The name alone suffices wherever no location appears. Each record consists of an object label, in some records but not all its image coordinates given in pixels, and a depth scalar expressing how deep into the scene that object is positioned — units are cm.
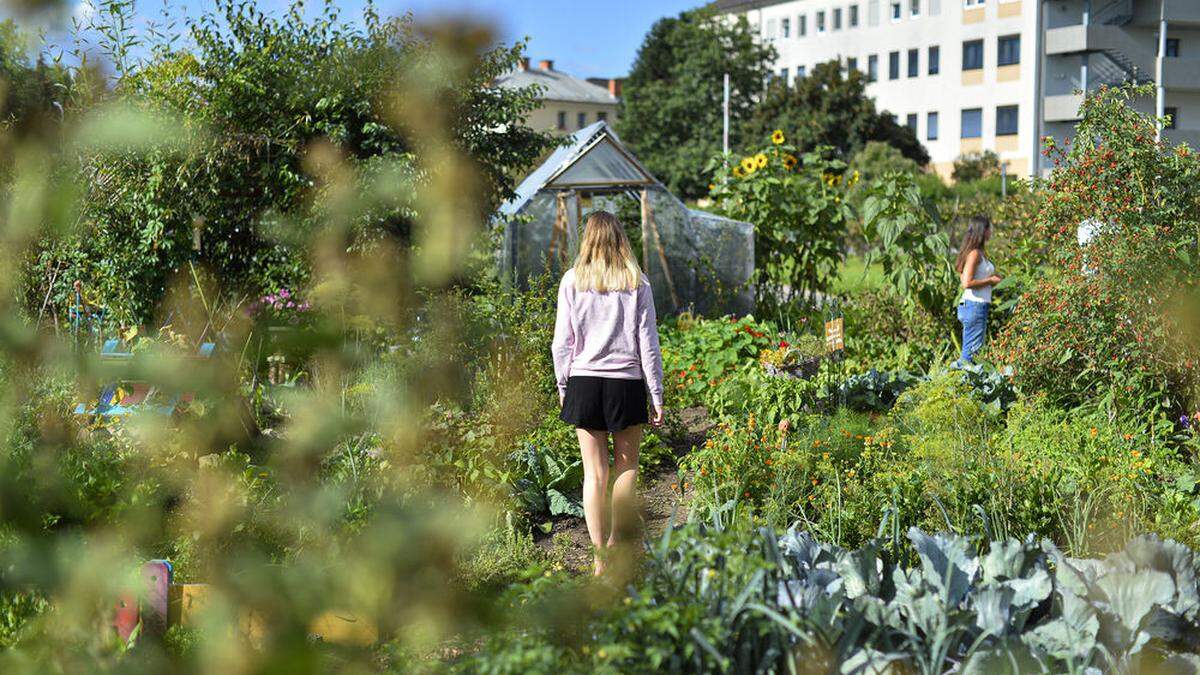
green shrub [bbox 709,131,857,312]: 1141
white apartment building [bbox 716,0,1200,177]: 4044
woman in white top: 849
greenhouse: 1086
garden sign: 714
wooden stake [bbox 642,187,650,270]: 1120
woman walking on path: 472
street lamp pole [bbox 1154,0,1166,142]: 2728
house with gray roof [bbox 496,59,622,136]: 7106
